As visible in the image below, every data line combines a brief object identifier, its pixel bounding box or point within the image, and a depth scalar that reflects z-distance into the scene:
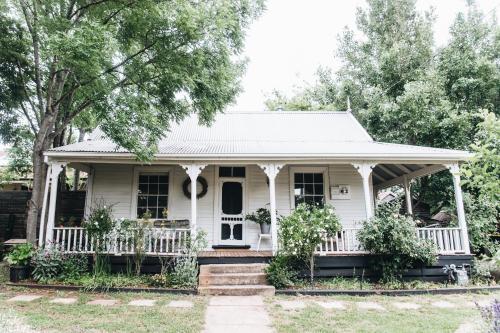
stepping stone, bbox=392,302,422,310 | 5.64
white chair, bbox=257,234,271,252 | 8.54
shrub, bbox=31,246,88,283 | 6.85
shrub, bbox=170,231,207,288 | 6.72
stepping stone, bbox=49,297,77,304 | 5.62
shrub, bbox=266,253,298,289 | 6.69
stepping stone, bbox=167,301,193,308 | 5.56
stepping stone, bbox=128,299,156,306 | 5.62
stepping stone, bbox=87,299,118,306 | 5.59
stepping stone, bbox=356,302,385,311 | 5.59
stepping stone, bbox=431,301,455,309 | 5.76
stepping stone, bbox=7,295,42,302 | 5.64
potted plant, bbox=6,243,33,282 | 6.83
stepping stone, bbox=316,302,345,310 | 5.62
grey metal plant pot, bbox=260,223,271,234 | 8.95
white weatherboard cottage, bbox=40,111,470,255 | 7.76
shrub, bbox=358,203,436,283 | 6.80
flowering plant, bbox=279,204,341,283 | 6.84
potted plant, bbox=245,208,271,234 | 8.97
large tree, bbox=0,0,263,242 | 6.38
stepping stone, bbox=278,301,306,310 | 5.57
